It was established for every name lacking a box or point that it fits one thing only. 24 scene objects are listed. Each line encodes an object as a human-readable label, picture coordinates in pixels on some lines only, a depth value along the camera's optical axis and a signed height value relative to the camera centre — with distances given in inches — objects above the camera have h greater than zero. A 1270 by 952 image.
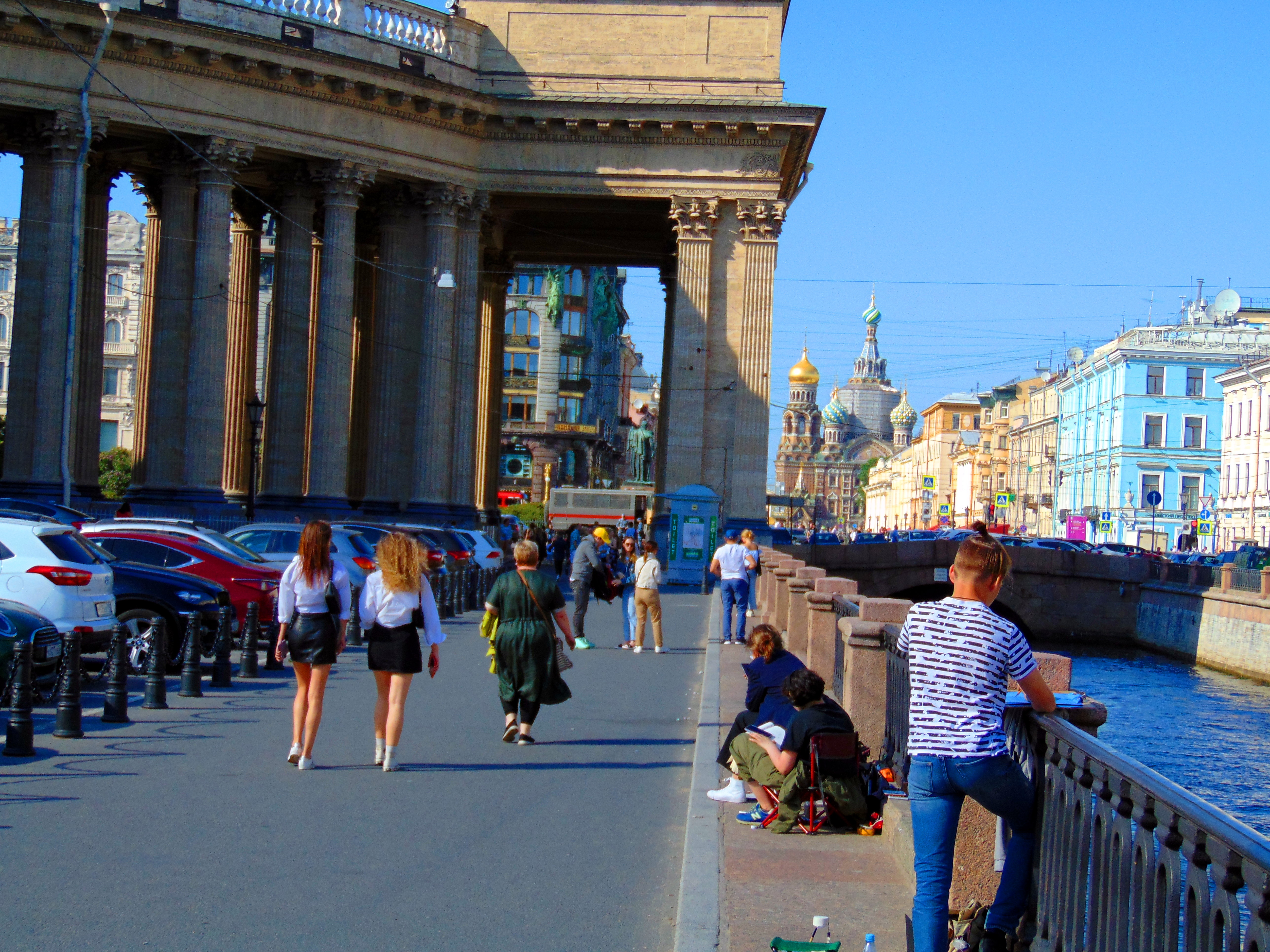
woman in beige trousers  879.7 -68.6
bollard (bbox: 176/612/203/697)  593.9 -86.9
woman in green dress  487.2 -57.2
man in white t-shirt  880.3 -59.8
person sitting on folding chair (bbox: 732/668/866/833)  353.7 -68.1
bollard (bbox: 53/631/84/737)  474.3 -82.6
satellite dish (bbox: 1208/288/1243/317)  3582.7 +486.6
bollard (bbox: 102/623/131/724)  508.1 -83.3
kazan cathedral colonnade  1451.8 +279.1
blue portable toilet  1534.2 -57.7
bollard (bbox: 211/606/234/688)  629.6 -89.7
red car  778.8 -59.7
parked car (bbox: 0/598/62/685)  537.0 -71.4
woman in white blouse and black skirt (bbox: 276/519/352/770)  434.3 -49.2
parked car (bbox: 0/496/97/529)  1039.0 -49.7
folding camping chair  351.6 -66.9
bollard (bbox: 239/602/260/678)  673.6 -87.5
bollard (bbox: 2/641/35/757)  436.8 -81.9
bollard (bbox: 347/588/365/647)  862.5 -101.6
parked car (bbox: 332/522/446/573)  1141.7 -58.8
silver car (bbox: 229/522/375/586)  972.6 -60.5
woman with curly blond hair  436.8 -49.4
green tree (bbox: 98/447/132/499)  3078.2 -56.8
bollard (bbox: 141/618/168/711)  551.2 -83.8
